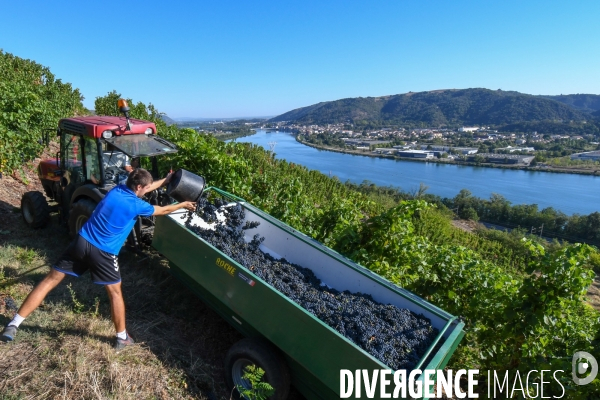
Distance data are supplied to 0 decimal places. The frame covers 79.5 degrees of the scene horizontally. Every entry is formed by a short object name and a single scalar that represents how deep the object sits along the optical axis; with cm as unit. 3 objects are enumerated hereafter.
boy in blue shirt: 300
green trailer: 242
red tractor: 449
